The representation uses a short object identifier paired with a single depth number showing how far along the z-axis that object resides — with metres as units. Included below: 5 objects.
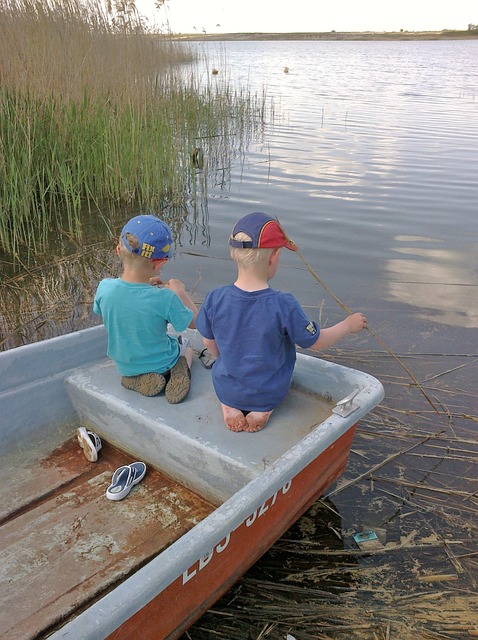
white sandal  2.71
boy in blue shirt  2.29
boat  1.76
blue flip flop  2.49
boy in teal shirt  2.55
